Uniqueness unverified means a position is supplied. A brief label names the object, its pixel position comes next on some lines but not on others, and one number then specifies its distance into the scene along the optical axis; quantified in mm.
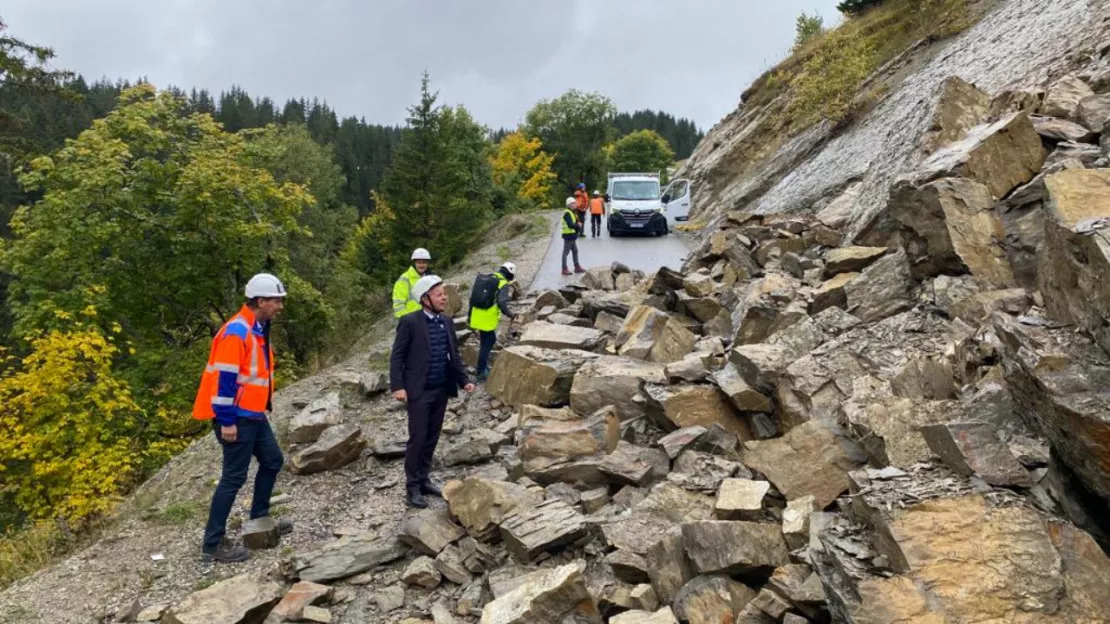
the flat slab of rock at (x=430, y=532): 5281
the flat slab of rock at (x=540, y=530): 4848
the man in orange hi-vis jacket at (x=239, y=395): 5352
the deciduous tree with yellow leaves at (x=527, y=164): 51812
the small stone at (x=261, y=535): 5672
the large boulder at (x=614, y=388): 7098
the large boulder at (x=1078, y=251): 3537
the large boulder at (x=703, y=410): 6148
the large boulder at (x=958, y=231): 6367
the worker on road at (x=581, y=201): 20172
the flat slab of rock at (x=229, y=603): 4520
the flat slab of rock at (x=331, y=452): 7207
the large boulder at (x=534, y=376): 8148
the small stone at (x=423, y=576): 4945
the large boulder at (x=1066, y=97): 8117
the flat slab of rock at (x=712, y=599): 3750
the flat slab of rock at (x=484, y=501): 5289
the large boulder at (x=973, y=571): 2920
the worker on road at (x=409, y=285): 9250
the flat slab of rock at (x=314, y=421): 7980
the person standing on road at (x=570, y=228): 16469
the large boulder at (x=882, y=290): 6711
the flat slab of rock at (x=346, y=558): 5109
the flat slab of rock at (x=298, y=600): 4641
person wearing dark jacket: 6293
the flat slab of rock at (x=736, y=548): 3904
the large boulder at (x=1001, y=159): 7133
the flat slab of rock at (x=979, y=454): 3506
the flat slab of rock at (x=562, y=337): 9305
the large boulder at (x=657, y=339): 8266
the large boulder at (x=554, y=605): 3980
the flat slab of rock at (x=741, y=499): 4465
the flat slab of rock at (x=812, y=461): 4613
